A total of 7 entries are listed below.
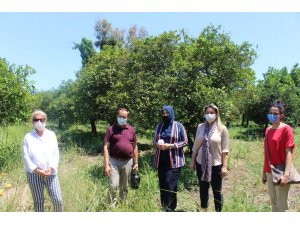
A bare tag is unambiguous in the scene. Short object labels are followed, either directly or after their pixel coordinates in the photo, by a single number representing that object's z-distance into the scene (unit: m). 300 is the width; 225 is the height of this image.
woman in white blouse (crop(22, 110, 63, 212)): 2.82
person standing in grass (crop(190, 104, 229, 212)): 3.25
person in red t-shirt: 2.77
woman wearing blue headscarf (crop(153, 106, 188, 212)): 3.38
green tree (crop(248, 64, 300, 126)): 14.41
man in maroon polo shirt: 3.42
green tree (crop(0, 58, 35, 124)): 5.89
